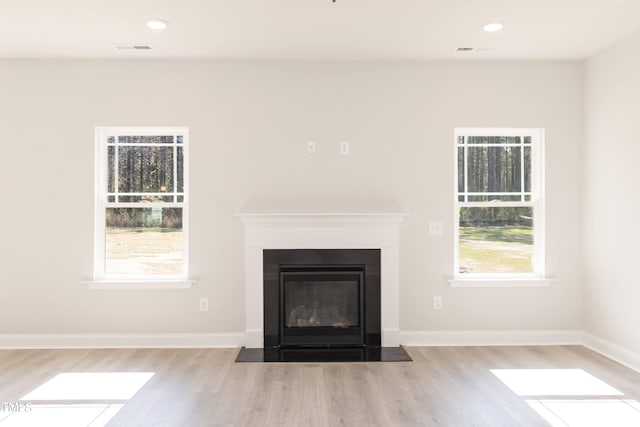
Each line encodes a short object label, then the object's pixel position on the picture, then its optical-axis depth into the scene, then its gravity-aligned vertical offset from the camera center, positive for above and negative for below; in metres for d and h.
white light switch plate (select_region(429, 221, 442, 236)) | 4.52 -0.13
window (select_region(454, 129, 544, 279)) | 4.64 +0.06
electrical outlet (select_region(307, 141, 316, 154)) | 4.49 +0.59
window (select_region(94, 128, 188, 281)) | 4.57 +0.05
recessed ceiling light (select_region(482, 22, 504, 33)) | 3.61 +1.38
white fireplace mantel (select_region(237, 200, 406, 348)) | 4.29 -0.23
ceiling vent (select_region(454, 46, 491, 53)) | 4.16 +1.38
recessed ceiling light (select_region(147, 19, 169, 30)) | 3.53 +1.37
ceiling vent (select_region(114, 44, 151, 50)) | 4.06 +1.38
